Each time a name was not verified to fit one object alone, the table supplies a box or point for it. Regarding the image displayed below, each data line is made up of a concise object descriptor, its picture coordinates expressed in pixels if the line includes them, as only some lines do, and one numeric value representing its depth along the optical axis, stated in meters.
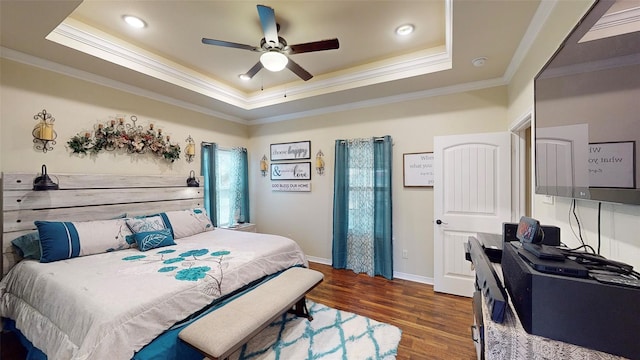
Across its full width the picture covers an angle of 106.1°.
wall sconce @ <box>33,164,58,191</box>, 2.29
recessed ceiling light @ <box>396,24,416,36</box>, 2.32
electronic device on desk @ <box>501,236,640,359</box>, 0.62
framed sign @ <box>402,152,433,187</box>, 3.22
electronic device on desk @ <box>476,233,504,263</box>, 1.43
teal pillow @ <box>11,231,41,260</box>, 2.17
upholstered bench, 1.44
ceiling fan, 1.98
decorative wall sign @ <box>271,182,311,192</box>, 4.14
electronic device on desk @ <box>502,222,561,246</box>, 1.07
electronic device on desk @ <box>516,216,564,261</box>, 0.79
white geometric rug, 1.91
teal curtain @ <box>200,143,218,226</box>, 3.90
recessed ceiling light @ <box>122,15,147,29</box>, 2.18
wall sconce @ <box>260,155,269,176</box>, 4.50
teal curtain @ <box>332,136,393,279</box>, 3.41
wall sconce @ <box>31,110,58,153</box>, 2.35
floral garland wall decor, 2.69
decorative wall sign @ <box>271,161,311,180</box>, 4.12
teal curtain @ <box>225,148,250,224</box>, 4.34
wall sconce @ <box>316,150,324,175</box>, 3.95
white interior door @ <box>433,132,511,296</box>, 2.68
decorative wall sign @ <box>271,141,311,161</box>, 4.10
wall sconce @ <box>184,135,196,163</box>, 3.68
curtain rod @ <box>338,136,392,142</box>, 3.45
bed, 1.40
